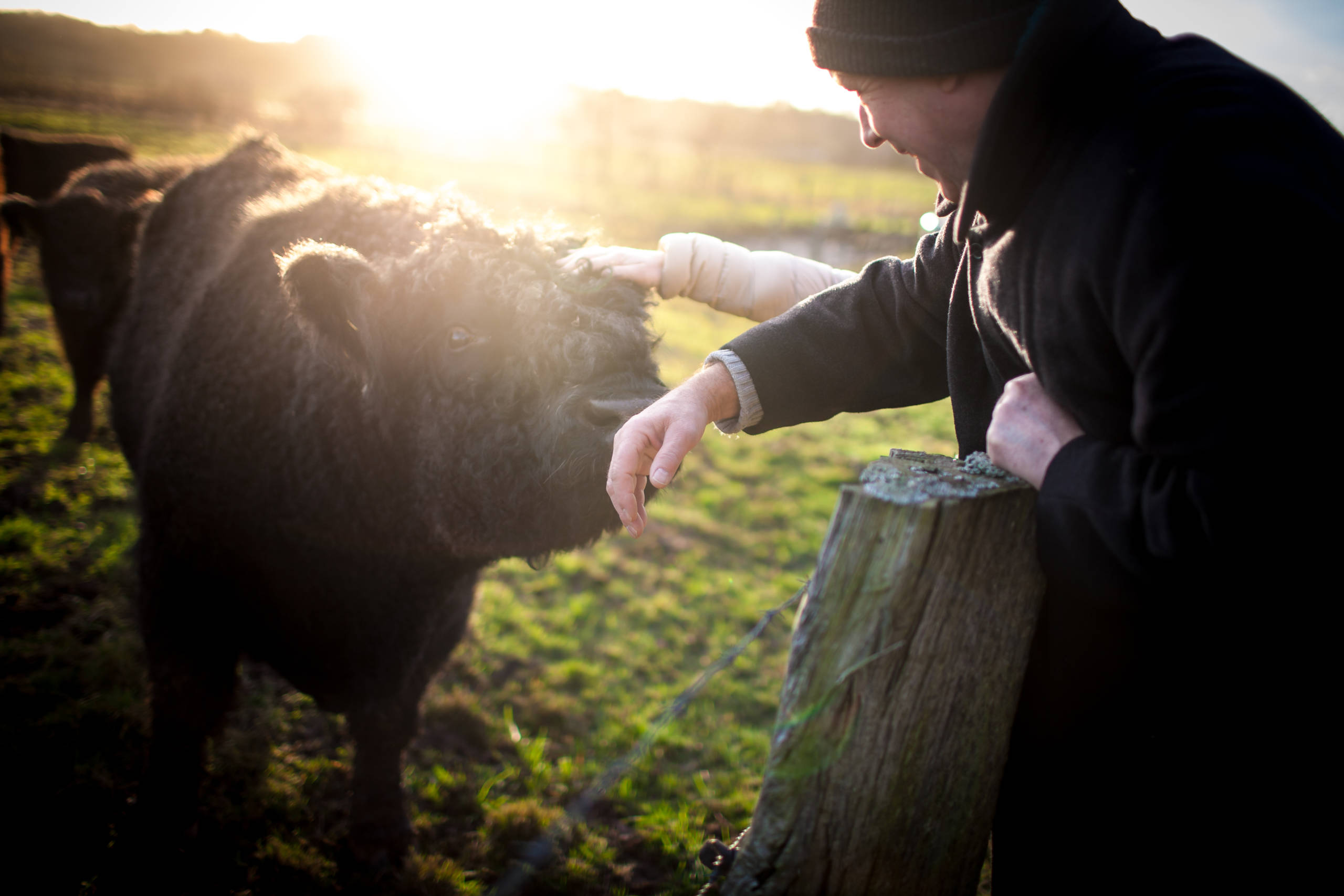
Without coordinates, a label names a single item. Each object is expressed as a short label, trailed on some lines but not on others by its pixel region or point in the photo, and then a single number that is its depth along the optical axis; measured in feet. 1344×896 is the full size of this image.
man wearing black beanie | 3.46
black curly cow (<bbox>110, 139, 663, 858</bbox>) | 8.13
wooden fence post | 4.48
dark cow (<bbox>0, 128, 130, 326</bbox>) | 28.22
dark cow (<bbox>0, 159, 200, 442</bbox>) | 19.08
